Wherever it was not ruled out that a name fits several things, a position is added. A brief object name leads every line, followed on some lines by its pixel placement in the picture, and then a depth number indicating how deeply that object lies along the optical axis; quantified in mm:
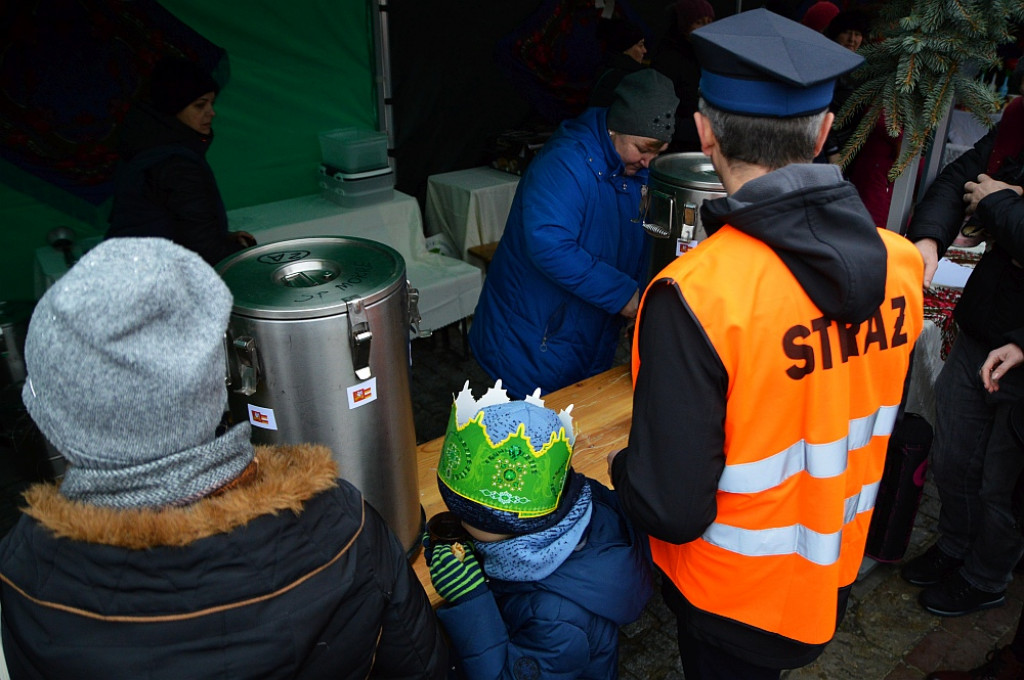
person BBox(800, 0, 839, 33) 4891
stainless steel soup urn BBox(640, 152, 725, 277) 2254
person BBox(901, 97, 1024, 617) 2305
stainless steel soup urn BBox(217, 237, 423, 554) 1441
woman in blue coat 2412
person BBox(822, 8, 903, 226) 3744
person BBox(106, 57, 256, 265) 2773
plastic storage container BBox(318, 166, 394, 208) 4496
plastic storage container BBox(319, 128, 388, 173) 4473
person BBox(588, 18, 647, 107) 4633
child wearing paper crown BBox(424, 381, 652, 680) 1492
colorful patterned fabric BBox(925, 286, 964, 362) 3146
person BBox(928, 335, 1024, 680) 2219
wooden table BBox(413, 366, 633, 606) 2180
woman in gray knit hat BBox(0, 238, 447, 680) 823
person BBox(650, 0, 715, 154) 4766
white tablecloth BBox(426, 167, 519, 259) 4949
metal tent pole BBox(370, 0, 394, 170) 4613
